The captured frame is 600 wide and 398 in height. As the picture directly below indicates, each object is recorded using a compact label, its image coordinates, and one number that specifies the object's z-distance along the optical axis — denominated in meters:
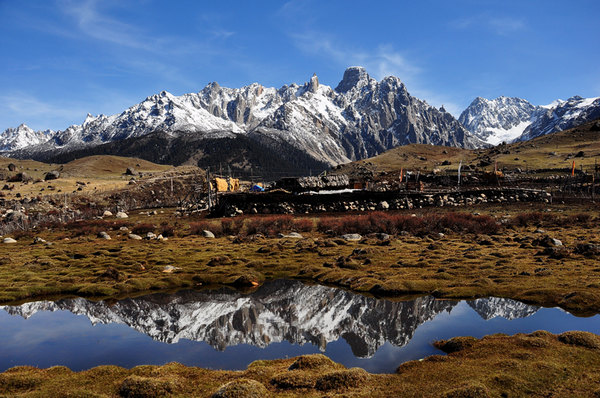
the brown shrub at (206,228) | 48.27
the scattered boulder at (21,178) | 117.56
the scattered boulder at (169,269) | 29.91
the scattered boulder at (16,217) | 62.38
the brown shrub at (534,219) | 45.54
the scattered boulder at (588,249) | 28.67
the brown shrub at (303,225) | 48.16
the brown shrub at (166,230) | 47.53
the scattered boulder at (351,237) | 40.62
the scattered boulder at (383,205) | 59.50
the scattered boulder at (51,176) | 121.85
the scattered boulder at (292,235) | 43.09
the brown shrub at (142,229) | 49.58
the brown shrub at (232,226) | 48.53
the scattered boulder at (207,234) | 46.50
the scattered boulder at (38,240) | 43.62
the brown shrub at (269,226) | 47.72
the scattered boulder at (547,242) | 32.53
